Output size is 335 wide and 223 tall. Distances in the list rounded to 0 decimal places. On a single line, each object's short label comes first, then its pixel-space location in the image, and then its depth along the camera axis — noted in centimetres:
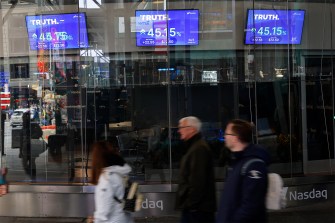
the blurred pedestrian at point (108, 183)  399
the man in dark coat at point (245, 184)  318
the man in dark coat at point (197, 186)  436
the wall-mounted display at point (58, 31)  930
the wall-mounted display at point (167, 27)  934
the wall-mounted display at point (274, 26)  982
